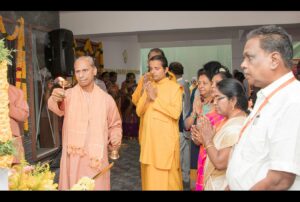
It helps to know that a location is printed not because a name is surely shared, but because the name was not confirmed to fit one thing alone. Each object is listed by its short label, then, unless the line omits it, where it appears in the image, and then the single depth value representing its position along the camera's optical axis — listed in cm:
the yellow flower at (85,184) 108
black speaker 430
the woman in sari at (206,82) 193
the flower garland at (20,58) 366
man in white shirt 94
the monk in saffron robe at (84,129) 212
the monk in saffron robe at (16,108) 222
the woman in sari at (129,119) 591
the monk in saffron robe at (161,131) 250
